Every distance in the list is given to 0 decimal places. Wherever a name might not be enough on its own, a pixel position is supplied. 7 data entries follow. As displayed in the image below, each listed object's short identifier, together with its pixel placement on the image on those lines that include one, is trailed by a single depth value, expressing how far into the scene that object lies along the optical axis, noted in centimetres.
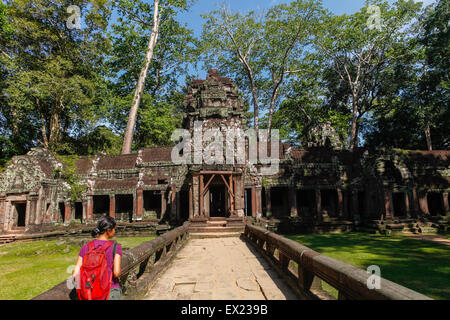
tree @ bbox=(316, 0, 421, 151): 2253
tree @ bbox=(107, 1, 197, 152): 2638
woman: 259
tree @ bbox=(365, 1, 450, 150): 2138
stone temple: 1773
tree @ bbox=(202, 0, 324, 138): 2402
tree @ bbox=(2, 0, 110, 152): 2148
